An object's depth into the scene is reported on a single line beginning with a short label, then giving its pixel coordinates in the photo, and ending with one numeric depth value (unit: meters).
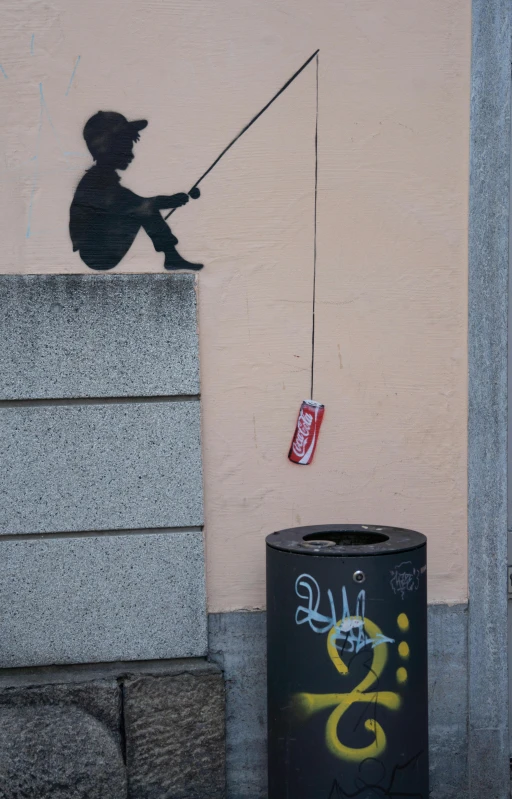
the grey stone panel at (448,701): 3.27
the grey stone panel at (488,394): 3.18
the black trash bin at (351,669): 2.43
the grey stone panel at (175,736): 3.09
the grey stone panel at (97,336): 3.08
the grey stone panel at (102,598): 3.11
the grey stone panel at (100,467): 3.11
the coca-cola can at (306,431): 3.18
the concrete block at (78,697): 3.02
